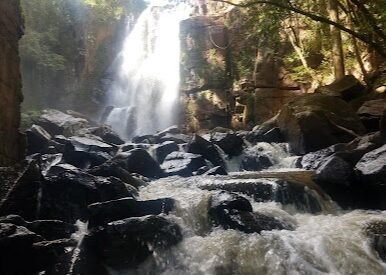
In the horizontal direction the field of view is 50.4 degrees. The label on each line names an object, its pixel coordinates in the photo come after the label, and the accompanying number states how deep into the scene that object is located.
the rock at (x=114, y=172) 8.34
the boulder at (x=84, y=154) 10.69
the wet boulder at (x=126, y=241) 5.38
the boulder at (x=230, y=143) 12.76
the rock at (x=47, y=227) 5.43
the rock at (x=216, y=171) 9.94
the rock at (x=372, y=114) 11.88
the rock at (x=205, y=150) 11.95
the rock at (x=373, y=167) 6.88
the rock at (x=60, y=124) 16.81
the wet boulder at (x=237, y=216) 5.89
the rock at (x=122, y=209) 5.82
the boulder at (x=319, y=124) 11.31
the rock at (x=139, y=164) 10.47
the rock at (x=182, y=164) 10.50
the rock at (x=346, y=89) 13.90
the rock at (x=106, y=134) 15.45
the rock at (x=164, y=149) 12.59
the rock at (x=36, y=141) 12.63
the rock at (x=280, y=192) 7.12
